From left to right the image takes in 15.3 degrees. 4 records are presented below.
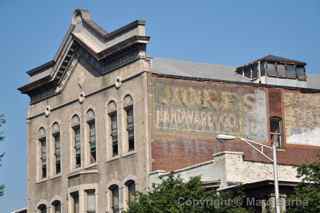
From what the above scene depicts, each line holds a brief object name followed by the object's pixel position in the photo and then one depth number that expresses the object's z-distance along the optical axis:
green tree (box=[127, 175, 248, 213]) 54.69
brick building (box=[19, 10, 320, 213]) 66.38
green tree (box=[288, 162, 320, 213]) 49.88
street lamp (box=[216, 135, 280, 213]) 46.60
